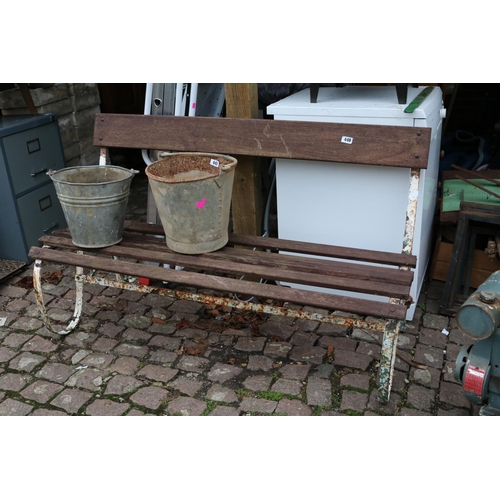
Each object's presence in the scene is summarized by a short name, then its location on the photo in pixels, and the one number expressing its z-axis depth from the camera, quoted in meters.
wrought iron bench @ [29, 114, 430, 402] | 2.63
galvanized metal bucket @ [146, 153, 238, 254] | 2.80
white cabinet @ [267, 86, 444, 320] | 3.12
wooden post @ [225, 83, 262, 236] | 3.38
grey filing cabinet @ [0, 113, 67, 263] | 4.07
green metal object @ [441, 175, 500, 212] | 3.51
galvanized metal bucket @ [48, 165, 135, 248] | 3.00
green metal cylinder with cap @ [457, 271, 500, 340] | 2.26
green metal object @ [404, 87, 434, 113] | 2.96
